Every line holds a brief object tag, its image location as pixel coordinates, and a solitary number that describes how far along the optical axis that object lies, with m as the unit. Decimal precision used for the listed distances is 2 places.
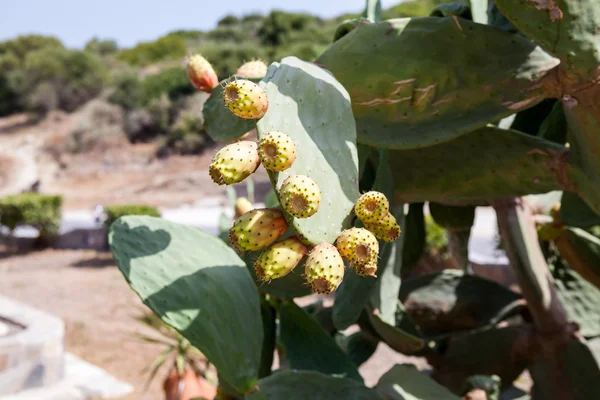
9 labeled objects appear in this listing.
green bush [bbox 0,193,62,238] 9.53
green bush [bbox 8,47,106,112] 22.52
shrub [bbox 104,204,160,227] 8.35
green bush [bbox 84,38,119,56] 34.97
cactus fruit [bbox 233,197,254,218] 1.57
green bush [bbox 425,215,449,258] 5.94
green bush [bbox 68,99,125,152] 19.12
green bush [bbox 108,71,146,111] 20.36
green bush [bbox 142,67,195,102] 20.05
